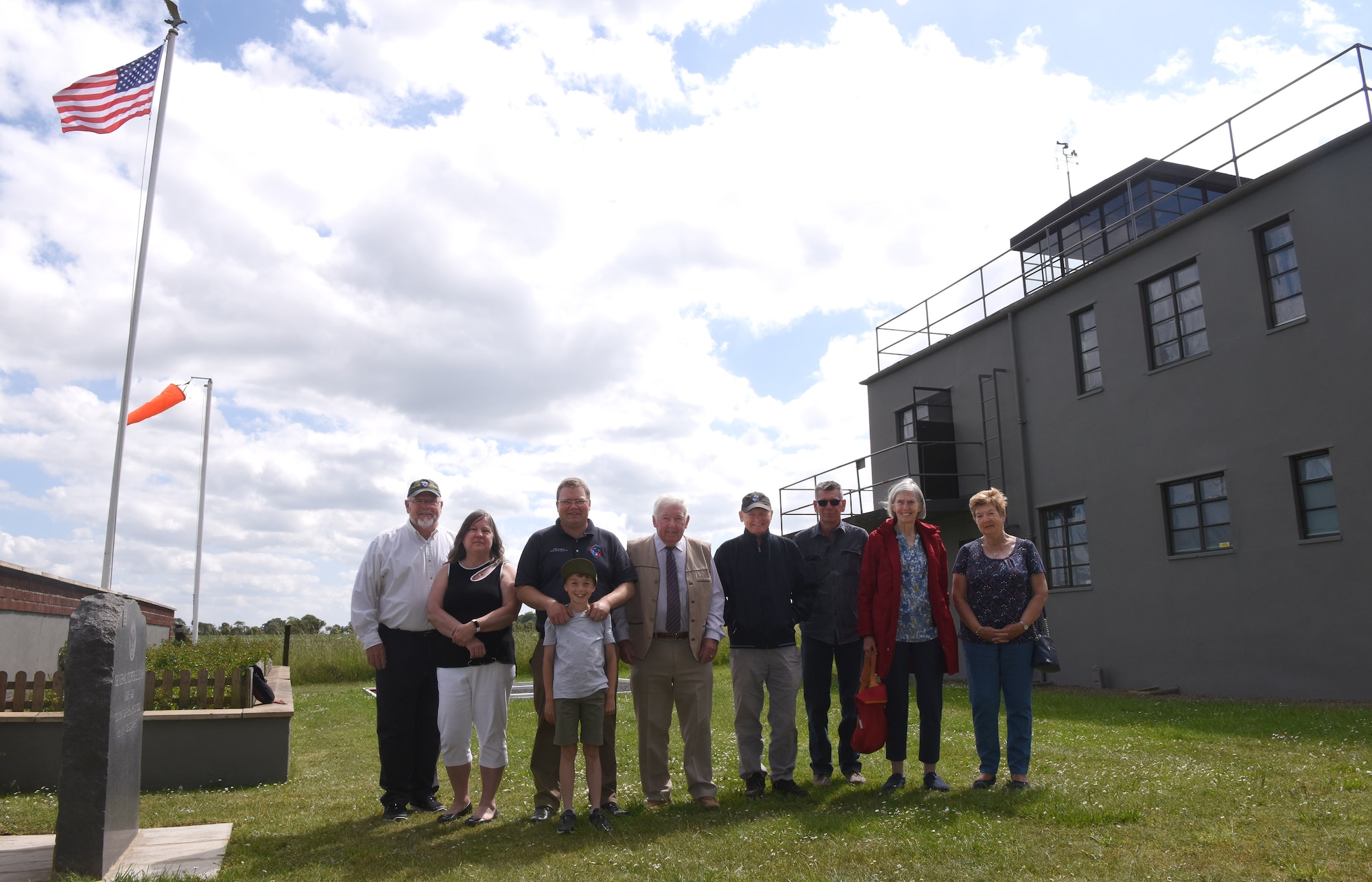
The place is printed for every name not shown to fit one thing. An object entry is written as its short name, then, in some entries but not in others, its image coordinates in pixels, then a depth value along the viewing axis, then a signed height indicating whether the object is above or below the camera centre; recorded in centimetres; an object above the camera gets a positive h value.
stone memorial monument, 436 -54
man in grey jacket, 642 -24
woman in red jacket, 608 -19
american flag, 1102 +632
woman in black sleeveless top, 570 -24
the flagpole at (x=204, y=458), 2703 +477
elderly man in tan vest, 591 -25
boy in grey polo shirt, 544 -39
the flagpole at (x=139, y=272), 1174 +443
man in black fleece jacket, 617 -17
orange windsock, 1738 +415
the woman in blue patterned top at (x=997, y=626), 598 -20
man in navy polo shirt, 571 +21
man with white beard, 600 -27
